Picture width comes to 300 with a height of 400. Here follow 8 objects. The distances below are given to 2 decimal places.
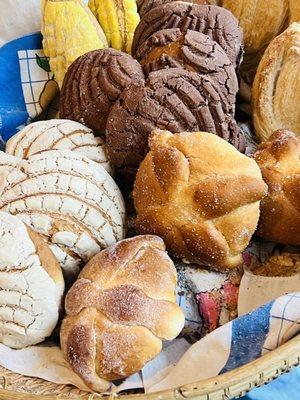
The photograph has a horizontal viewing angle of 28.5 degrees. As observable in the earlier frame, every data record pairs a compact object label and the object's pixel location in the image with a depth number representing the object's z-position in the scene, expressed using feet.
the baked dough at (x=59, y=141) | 3.18
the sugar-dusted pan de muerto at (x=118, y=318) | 2.27
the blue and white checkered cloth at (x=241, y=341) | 2.32
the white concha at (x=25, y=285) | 2.43
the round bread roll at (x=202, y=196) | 2.58
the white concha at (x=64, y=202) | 2.69
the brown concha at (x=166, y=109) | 2.94
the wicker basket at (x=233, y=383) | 2.17
